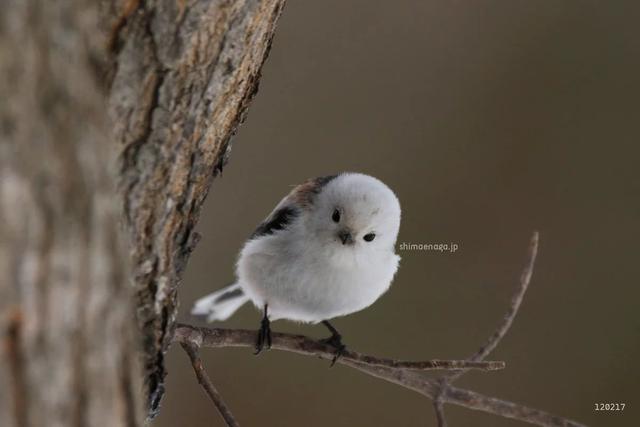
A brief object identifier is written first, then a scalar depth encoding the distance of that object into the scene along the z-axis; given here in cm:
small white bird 307
